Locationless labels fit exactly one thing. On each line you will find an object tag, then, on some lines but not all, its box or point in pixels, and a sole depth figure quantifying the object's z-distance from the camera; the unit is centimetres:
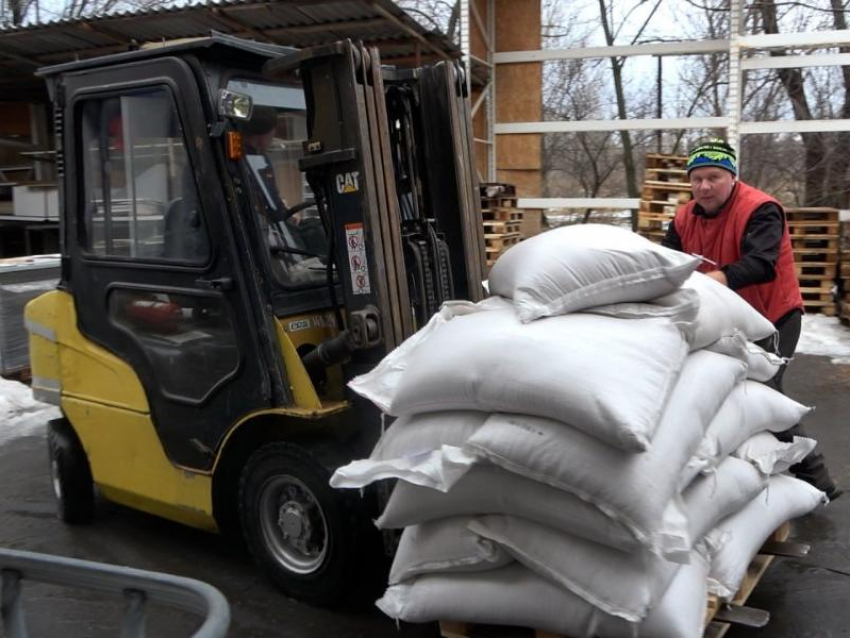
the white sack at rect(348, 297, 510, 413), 285
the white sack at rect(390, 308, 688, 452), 226
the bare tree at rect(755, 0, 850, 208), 1089
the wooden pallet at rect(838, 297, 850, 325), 881
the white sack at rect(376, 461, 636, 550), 233
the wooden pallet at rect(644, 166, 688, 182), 992
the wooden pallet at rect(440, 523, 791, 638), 262
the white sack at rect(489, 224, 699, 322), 272
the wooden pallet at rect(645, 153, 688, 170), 1000
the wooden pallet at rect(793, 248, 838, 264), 915
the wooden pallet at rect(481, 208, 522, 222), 999
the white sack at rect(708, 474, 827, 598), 267
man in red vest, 375
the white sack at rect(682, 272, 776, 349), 290
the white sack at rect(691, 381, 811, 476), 272
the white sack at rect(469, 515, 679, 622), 227
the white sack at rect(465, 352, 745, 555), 224
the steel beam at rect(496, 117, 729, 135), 1049
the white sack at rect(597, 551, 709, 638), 231
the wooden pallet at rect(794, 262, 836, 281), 916
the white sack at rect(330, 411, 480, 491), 242
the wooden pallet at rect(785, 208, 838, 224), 917
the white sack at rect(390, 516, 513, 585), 254
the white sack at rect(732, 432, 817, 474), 300
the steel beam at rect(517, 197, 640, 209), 1103
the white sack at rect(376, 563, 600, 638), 242
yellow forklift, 323
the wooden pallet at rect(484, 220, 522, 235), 980
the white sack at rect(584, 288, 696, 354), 273
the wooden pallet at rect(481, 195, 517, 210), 996
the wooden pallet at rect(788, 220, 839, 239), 916
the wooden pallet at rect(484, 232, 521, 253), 965
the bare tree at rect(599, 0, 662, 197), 1436
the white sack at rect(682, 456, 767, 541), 260
